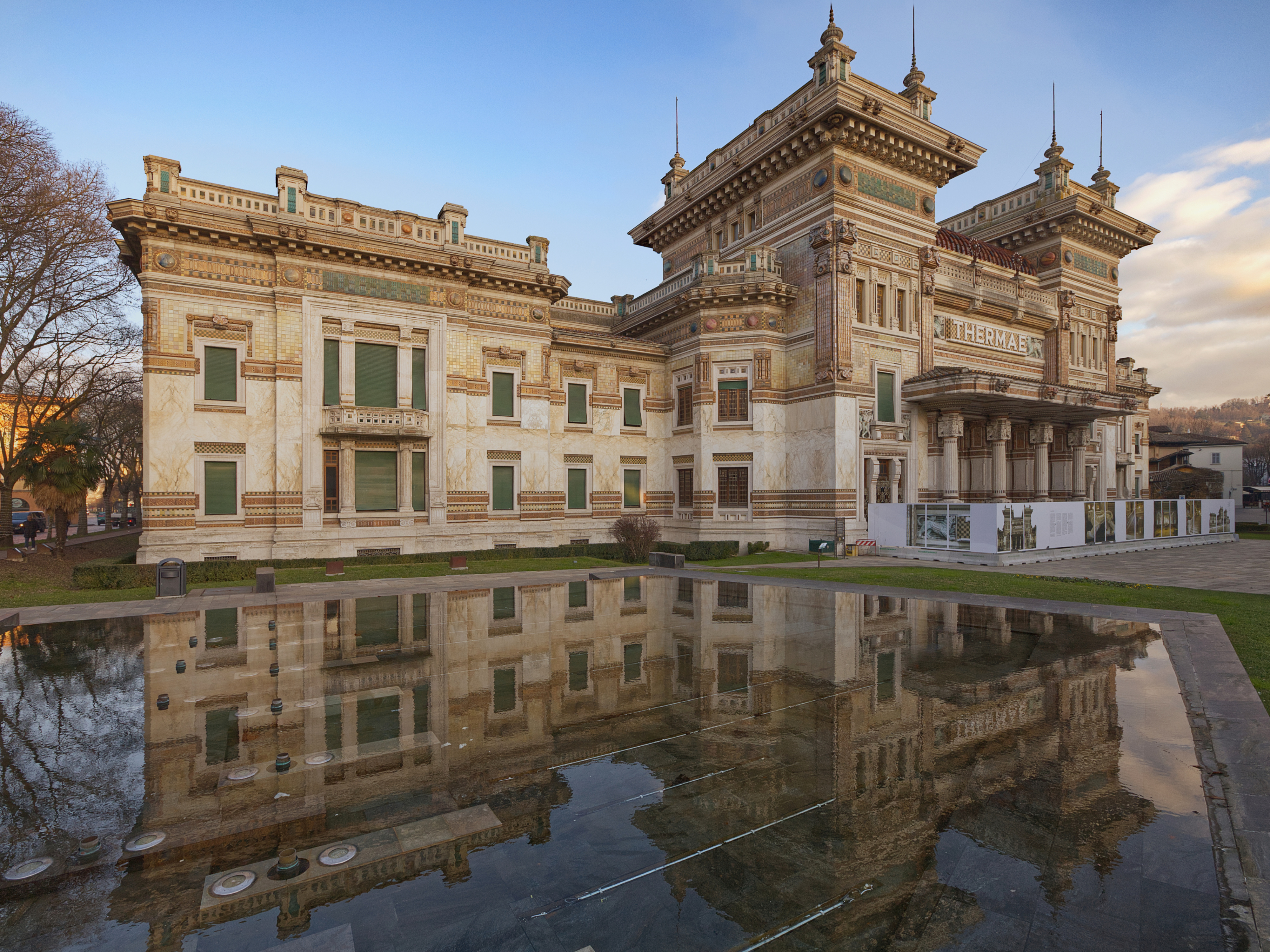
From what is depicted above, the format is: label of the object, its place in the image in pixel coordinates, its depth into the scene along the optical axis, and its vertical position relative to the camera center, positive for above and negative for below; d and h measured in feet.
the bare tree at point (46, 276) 78.28 +32.55
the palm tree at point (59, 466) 82.38 +2.19
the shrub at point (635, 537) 88.74 -8.28
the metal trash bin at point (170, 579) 56.49 -9.27
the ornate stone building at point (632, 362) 79.30 +19.33
